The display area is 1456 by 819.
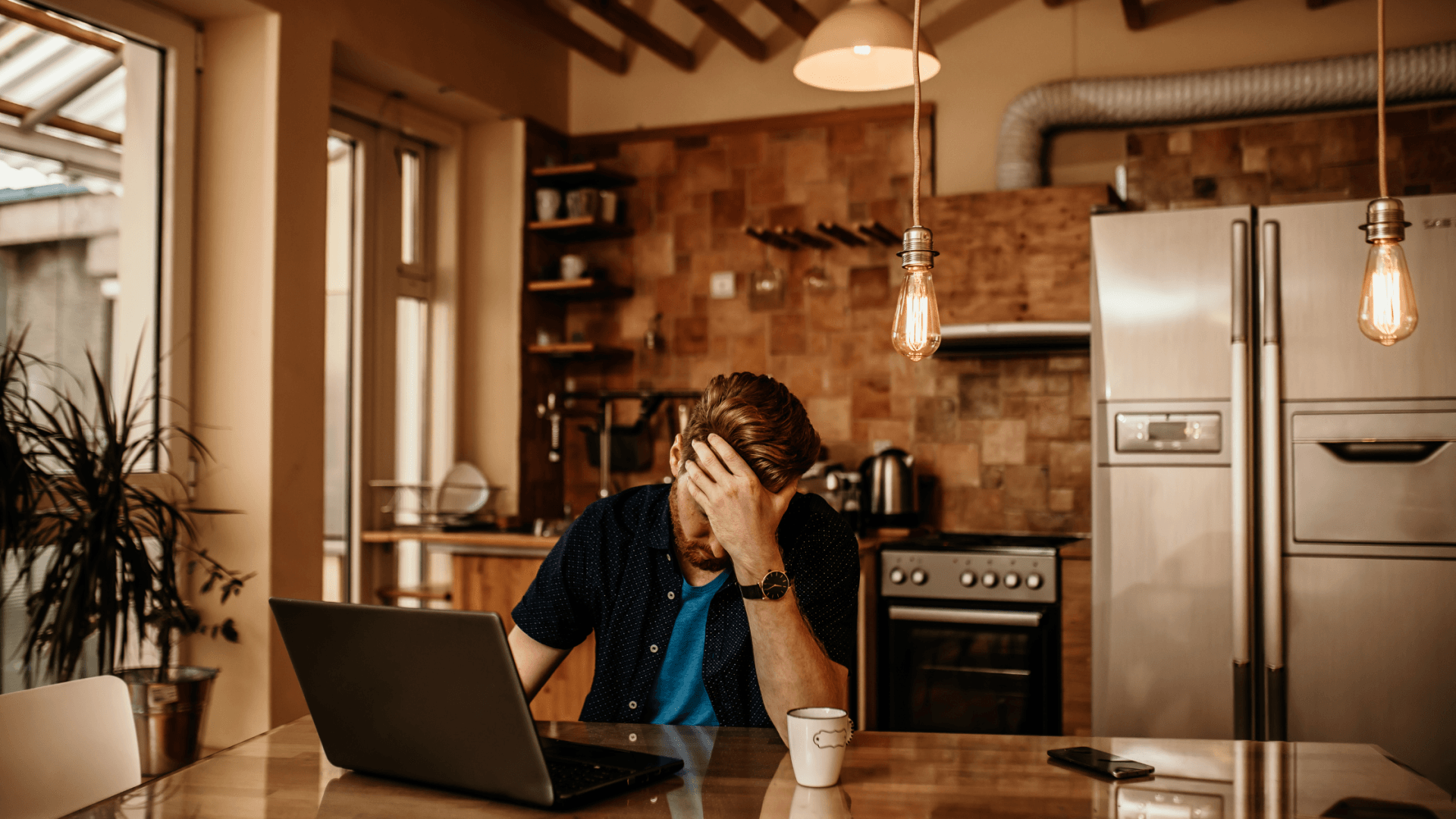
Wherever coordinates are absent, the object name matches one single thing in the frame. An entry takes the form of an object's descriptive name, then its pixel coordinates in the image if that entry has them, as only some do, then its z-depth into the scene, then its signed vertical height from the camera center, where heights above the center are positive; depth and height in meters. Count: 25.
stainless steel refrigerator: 2.84 -0.14
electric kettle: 3.78 -0.20
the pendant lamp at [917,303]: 1.45 +0.17
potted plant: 2.44 -0.27
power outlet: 4.36 +0.58
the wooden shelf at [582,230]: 4.27 +0.81
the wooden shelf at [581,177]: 4.28 +1.02
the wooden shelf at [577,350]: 4.23 +0.32
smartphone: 1.28 -0.39
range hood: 3.58 +0.32
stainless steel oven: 3.33 -0.62
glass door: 3.90 +0.26
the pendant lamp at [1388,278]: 1.42 +0.21
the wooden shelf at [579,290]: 4.26 +0.56
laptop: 1.16 -0.30
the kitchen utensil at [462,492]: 4.16 -0.22
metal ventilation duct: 3.47 +1.12
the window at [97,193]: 2.77 +0.64
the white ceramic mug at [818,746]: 1.22 -0.35
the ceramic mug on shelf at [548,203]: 4.34 +0.90
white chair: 1.41 -0.42
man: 1.58 -0.24
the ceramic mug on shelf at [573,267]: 4.34 +0.65
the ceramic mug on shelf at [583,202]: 4.29 +0.89
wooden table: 1.17 -0.39
